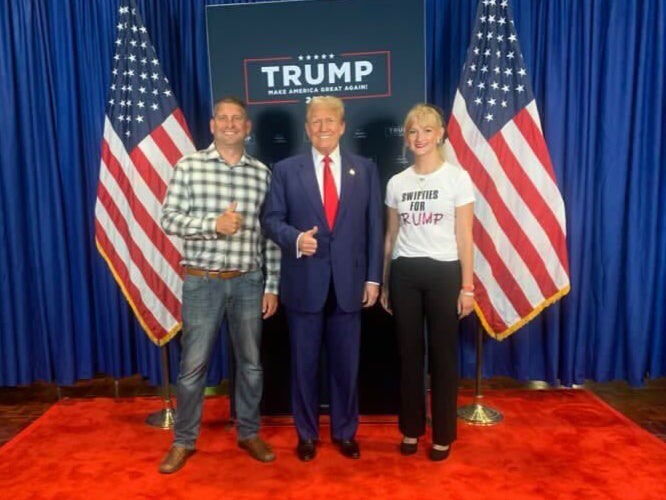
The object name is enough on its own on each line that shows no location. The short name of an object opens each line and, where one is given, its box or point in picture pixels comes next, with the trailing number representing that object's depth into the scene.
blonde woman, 2.24
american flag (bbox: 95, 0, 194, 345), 2.82
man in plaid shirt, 2.29
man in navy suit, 2.24
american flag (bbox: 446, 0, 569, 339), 2.71
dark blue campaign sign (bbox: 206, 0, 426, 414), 2.68
